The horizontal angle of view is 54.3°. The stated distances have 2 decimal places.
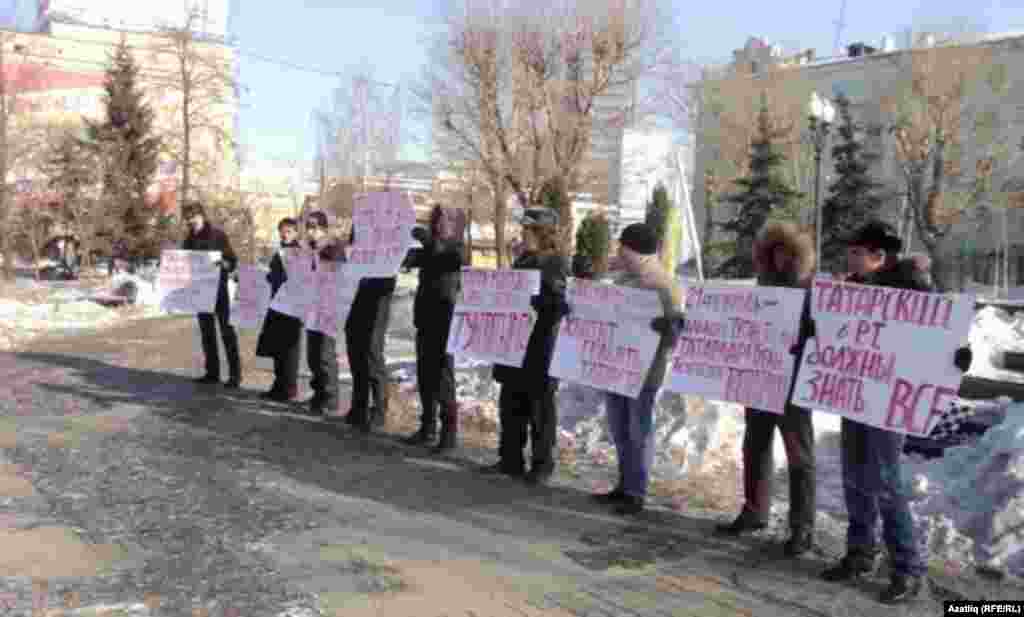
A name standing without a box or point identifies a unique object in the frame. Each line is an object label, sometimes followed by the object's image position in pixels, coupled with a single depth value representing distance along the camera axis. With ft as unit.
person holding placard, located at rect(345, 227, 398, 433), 27.78
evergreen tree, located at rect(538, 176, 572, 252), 104.32
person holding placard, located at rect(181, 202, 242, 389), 34.83
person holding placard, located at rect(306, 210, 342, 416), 30.66
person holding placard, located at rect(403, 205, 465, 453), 25.73
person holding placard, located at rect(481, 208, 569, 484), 23.09
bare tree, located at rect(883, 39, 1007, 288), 141.90
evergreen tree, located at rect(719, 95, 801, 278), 143.43
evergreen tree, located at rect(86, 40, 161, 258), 138.92
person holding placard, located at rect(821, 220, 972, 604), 16.11
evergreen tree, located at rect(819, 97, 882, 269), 157.48
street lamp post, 77.77
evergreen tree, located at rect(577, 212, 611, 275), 95.99
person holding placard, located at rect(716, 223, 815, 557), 18.43
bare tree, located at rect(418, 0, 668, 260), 119.03
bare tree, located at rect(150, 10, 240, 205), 138.21
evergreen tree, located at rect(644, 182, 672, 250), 104.11
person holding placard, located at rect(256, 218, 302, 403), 32.53
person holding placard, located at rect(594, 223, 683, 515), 20.63
